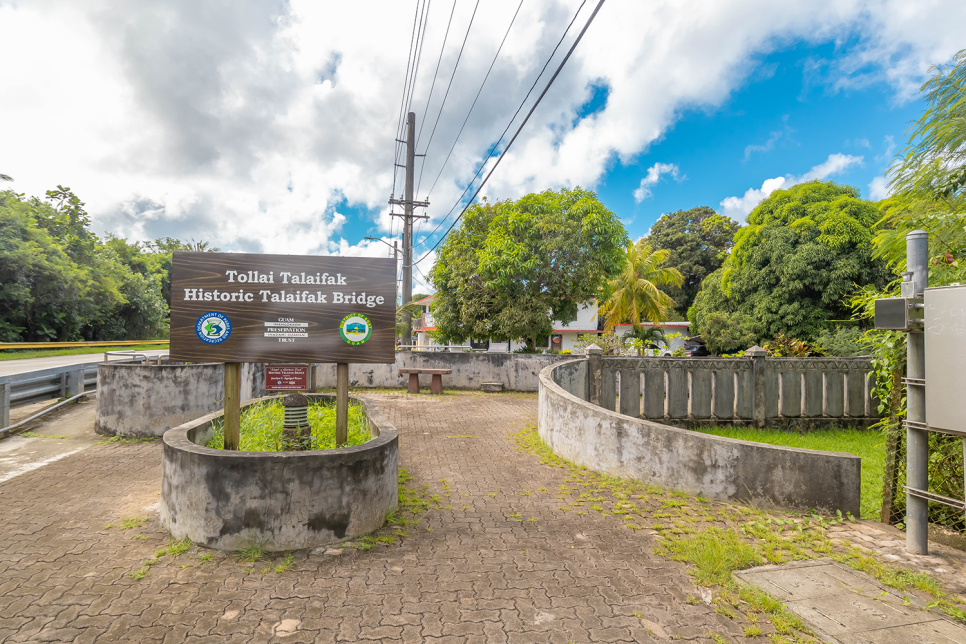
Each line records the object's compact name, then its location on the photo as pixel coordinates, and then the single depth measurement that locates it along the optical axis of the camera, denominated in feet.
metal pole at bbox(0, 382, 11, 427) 23.70
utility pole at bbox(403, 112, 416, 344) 65.26
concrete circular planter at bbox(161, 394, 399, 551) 11.97
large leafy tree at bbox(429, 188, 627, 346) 51.60
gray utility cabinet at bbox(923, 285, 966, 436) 10.71
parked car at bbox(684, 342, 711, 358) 112.16
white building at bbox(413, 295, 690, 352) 106.69
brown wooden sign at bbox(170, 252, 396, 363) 14.46
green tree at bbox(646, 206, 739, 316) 132.26
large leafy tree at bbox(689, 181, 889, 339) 67.26
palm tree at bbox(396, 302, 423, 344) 54.49
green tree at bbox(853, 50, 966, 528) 13.30
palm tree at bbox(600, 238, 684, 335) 88.79
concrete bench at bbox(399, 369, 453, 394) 42.80
